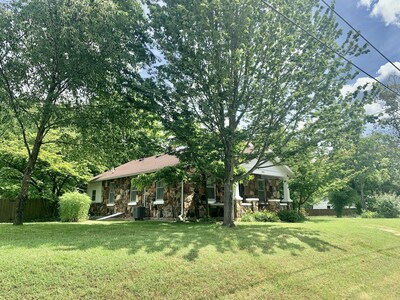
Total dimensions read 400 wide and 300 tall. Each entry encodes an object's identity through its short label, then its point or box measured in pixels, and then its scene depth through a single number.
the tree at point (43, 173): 18.27
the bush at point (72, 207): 16.33
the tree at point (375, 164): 31.02
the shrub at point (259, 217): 15.34
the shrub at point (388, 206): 23.81
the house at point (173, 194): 15.67
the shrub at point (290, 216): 16.77
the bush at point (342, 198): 31.25
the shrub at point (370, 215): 24.58
